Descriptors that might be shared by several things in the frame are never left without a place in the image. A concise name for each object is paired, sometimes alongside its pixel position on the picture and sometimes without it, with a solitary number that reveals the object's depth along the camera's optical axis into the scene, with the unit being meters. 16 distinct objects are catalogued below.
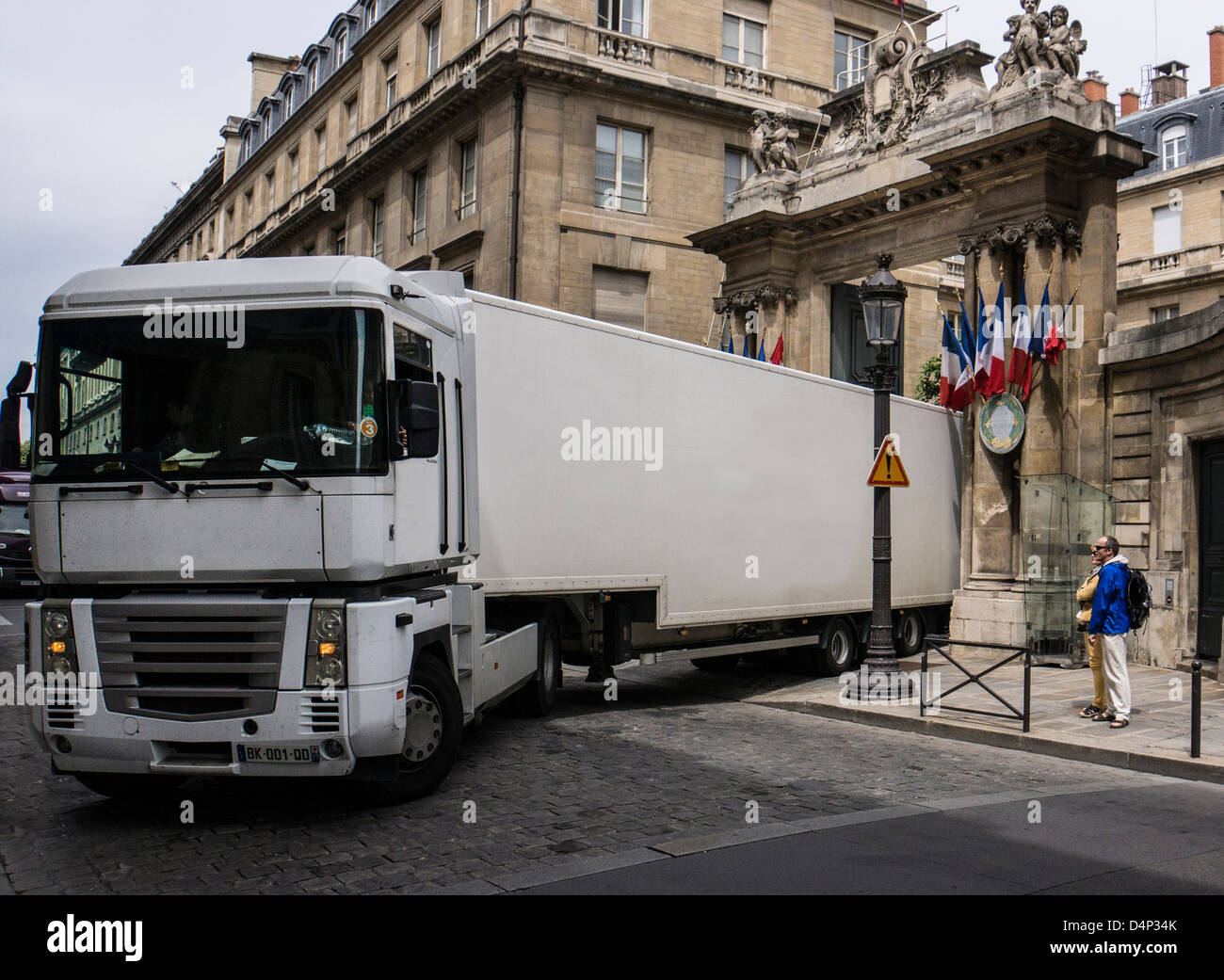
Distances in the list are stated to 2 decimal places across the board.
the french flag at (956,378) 17.38
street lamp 12.21
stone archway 16.81
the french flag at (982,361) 17.03
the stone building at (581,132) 25.50
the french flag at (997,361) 16.80
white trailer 9.30
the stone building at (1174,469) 15.06
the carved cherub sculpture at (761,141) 22.41
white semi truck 6.17
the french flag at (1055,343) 16.64
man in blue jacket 10.25
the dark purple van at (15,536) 27.78
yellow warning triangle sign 12.01
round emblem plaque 16.97
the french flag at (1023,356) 16.72
